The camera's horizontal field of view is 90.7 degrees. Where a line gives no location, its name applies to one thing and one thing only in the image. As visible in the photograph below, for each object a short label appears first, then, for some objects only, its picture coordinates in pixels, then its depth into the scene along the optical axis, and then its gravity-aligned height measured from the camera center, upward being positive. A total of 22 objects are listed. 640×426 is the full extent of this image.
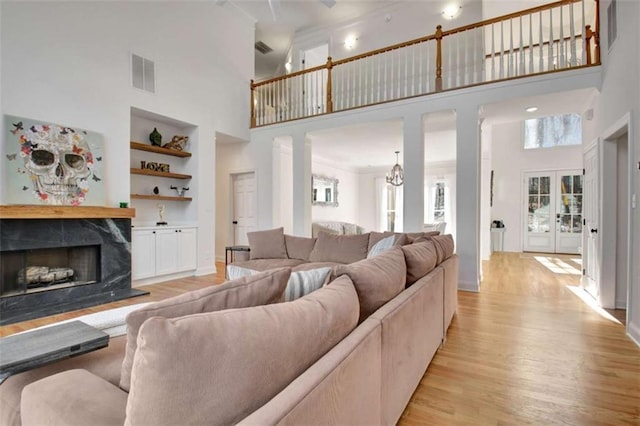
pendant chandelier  7.89 +0.84
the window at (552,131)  8.06 +2.03
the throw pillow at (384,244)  3.08 -0.35
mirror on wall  8.53 +0.52
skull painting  3.68 +0.59
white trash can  8.71 -0.89
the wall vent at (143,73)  4.78 +2.11
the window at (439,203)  9.41 +0.18
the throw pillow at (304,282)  1.33 -0.32
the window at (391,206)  10.43 +0.10
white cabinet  4.76 -0.66
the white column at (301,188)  6.19 +0.42
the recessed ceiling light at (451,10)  6.15 +3.90
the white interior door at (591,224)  3.91 -0.21
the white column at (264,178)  6.64 +0.67
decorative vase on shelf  5.32 +1.21
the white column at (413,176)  5.03 +0.53
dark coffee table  1.34 -0.64
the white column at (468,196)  4.59 +0.19
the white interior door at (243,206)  7.04 +0.08
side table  4.96 -0.64
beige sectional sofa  0.66 -0.42
